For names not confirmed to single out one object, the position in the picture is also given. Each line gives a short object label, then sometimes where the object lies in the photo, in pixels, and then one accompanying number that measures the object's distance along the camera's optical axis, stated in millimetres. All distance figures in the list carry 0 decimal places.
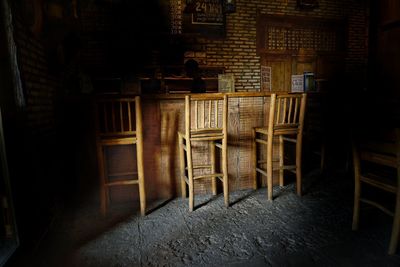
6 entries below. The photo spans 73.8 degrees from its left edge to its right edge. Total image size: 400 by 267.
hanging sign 5402
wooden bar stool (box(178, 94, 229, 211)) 2268
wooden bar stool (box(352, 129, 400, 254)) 1592
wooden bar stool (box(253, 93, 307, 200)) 2473
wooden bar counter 2566
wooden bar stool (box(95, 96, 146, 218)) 2174
